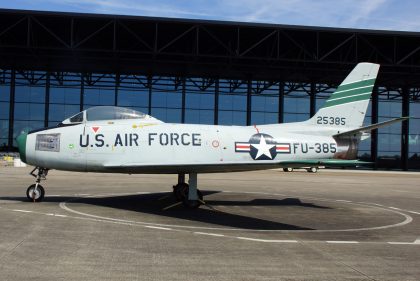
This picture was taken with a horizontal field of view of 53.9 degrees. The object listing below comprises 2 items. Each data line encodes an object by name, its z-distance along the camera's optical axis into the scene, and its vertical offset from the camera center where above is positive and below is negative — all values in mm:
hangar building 38812 +8887
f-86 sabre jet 12148 +132
